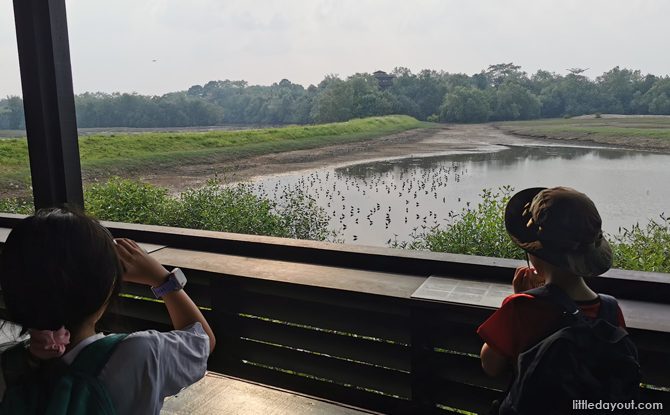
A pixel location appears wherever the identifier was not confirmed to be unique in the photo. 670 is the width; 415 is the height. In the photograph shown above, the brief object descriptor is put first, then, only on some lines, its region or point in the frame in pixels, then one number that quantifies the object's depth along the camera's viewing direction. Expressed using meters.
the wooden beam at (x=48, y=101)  2.14
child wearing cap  1.00
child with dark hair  0.72
